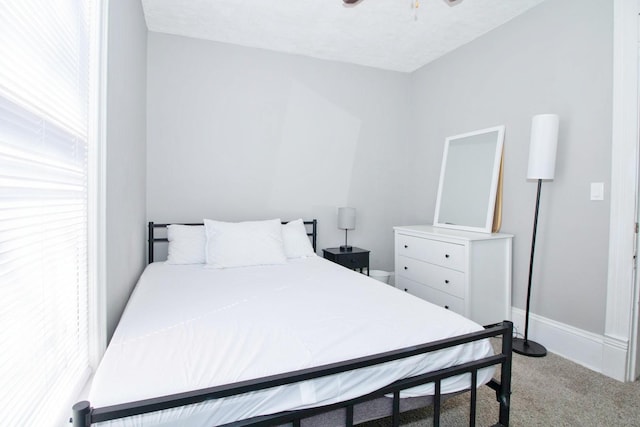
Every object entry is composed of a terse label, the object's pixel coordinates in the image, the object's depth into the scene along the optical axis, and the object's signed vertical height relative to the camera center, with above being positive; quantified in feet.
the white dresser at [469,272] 8.24 -1.70
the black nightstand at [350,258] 10.53 -1.71
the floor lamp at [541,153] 7.33 +1.27
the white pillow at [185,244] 8.54 -1.15
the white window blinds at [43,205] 2.44 -0.08
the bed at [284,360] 3.19 -1.77
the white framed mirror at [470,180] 9.14 +0.84
